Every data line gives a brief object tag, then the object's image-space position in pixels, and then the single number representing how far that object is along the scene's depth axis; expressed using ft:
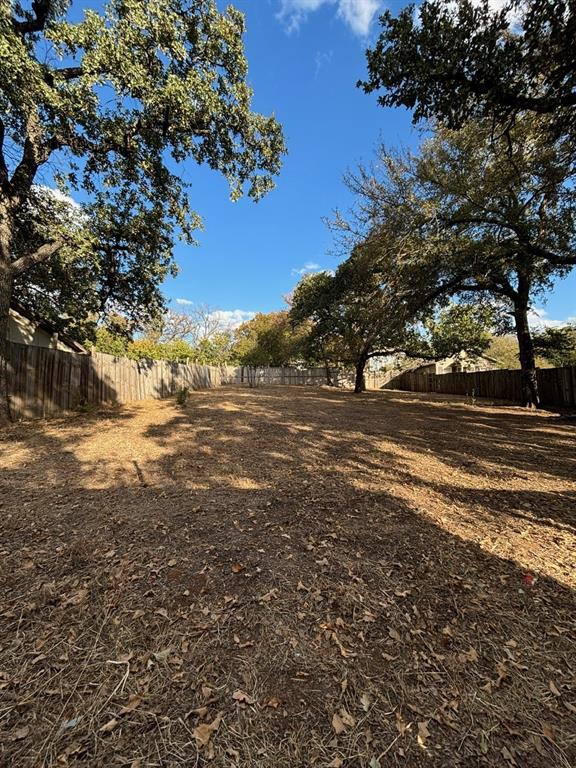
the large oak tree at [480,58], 13.65
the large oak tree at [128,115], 17.35
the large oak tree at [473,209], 22.65
